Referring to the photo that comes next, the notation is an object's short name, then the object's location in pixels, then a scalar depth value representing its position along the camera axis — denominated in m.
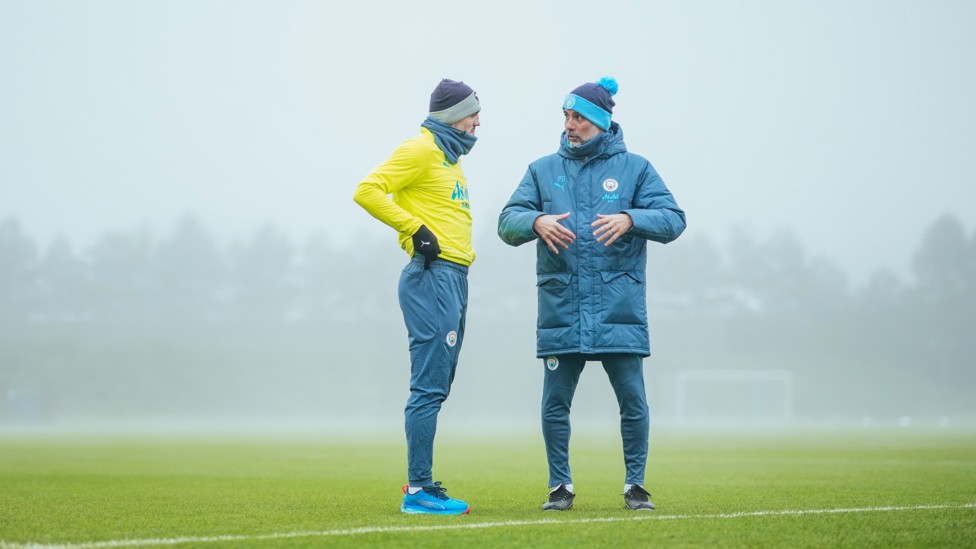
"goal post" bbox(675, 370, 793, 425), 58.31
